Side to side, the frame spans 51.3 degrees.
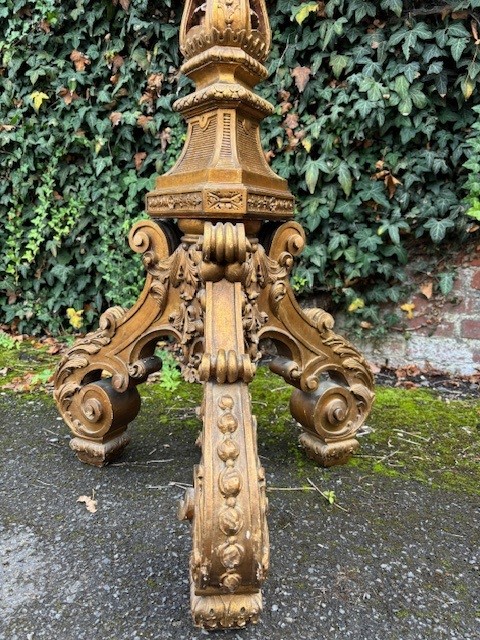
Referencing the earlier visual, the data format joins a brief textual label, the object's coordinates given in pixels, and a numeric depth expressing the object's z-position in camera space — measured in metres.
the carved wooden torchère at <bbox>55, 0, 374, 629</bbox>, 0.90
